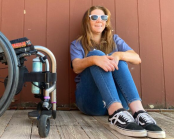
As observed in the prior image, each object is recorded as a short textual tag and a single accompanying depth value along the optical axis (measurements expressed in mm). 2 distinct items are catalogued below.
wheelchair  823
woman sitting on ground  976
